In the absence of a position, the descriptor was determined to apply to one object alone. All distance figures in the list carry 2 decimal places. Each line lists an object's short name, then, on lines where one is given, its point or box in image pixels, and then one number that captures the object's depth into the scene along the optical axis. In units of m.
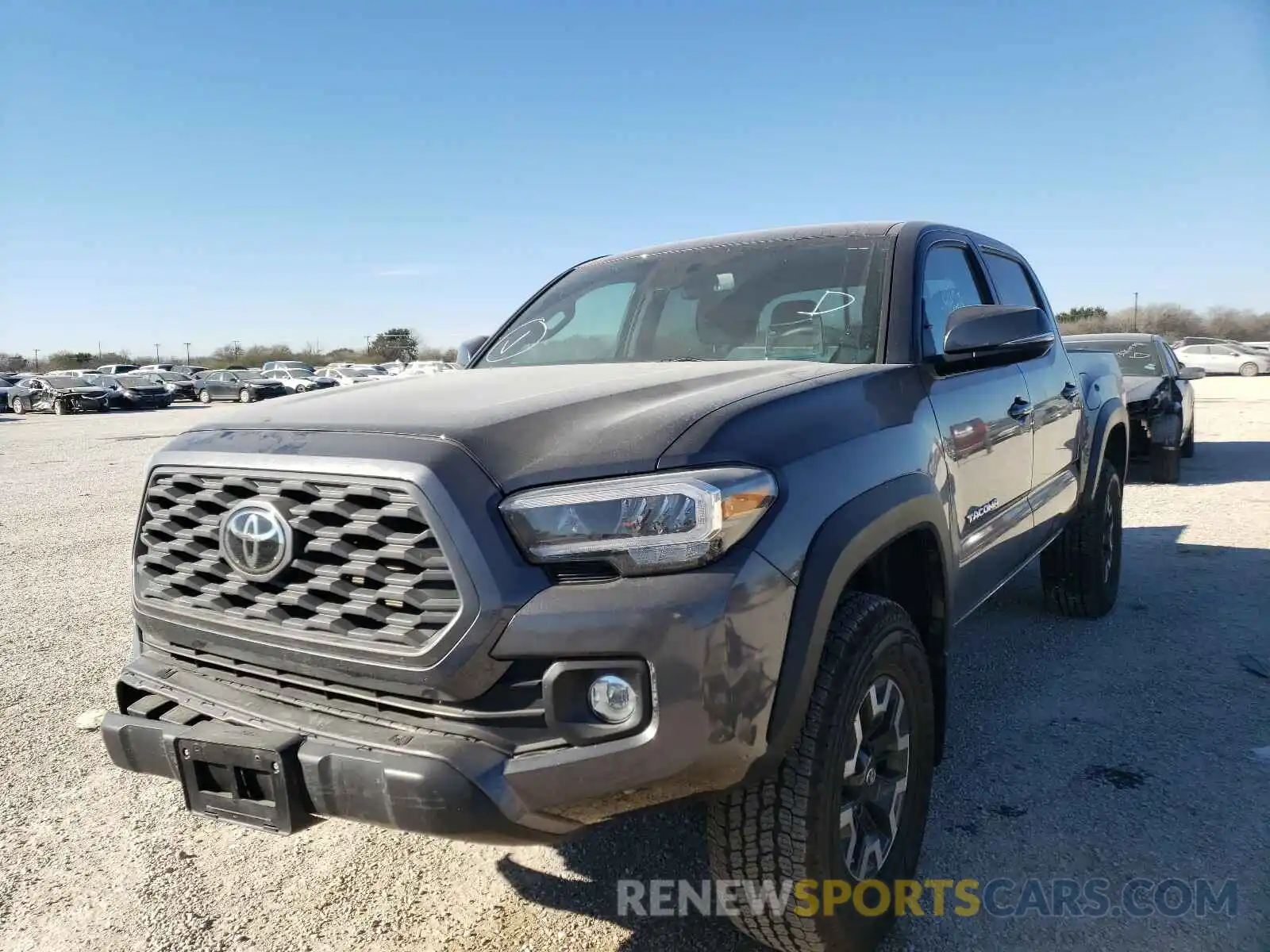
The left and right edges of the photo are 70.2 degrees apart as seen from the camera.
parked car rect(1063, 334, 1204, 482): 9.40
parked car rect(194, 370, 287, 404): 37.59
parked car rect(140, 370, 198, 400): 41.94
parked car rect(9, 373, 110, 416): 30.86
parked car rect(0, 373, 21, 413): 33.53
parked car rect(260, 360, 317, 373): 42.66
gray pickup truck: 1.72
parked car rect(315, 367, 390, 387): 40.72
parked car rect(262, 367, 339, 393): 36.66
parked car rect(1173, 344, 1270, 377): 33.88
